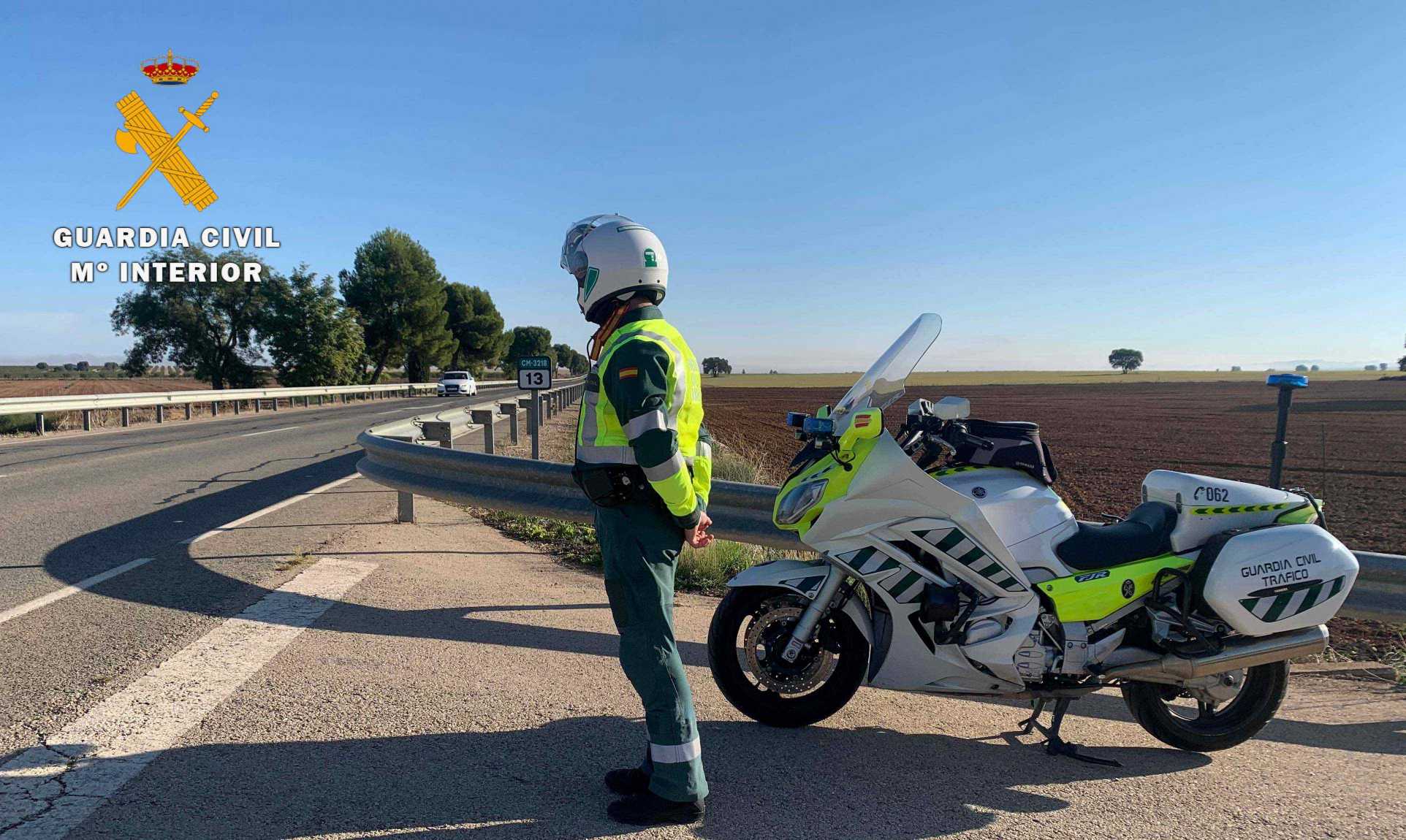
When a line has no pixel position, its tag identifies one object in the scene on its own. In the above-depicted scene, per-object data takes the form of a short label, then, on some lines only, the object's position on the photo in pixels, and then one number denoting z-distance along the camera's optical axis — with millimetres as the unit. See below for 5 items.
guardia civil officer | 2725
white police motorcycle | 3348
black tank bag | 3541
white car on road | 48125
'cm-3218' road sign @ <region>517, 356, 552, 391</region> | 11078
